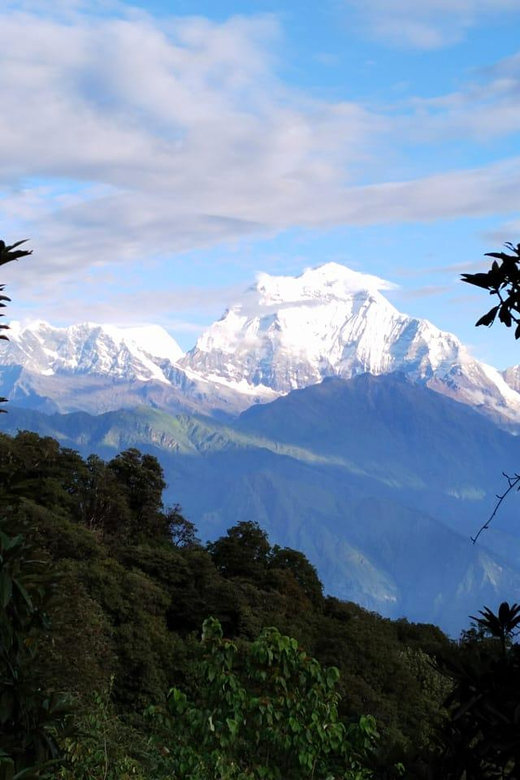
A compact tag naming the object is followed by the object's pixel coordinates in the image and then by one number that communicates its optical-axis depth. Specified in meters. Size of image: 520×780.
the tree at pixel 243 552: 52.16
